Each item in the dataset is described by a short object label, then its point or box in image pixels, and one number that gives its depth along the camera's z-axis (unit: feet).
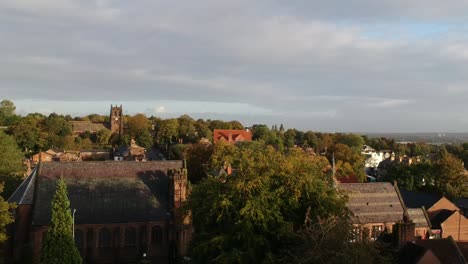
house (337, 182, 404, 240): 160.15
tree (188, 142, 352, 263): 88.12
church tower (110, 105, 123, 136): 503.20
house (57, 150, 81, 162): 299.79
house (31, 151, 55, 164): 298.49
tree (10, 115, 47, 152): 343.26
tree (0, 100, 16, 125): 498.36
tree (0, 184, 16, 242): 100.99
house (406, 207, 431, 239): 161.99
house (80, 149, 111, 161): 334.65
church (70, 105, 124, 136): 477.77
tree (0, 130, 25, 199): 161.07
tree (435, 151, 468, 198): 222.89
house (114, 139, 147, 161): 292.63
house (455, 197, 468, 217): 190.82
